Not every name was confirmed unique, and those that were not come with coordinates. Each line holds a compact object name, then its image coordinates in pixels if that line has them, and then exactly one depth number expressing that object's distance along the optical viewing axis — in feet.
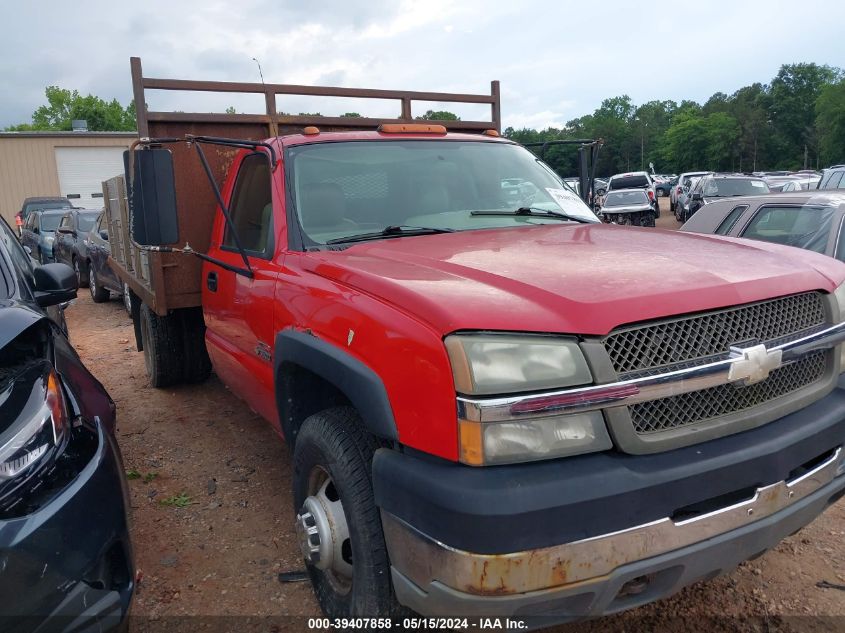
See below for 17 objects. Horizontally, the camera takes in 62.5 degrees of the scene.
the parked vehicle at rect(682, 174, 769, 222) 63.16
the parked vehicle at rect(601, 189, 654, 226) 70.90
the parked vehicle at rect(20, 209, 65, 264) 50.39
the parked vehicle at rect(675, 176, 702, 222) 75.87
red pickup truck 6.31
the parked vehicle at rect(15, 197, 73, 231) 69.33
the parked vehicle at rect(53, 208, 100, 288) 41.09
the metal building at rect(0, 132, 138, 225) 98.17
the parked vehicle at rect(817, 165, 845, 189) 41.85
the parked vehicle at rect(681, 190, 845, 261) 18.22
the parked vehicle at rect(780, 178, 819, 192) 54.60
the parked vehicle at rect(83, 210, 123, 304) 34.17
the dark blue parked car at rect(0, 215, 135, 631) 6.39
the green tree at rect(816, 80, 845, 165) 174.40
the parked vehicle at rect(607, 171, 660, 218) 97.86
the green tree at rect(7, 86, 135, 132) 247.62
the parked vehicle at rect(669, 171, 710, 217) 91.63
